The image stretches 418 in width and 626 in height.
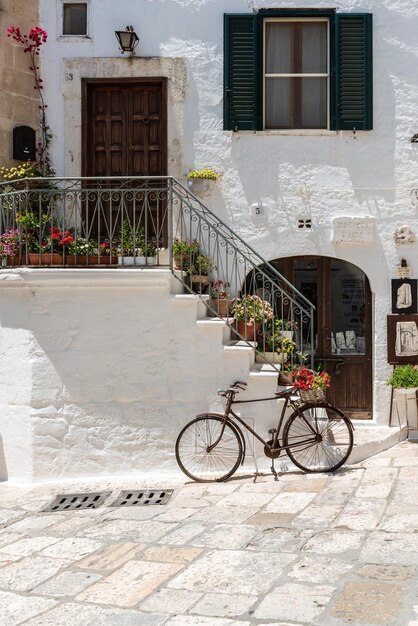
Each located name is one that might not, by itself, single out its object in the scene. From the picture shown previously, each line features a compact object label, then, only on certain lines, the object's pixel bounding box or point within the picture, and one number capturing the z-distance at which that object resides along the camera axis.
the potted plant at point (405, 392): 9.67
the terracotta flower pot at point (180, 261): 9.47
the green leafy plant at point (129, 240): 9.06
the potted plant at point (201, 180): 9.99
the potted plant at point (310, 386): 8.34
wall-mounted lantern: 10.01
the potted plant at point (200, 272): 9.38
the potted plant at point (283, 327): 9.19
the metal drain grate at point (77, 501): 7.76
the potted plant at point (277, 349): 9.02
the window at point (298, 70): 9.95
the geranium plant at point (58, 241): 8.90
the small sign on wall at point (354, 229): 9.92
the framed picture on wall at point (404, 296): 9.95
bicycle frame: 8.27
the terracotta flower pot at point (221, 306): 9.20
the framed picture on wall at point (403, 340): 9.93
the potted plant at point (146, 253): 8.98
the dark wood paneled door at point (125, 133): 10.30
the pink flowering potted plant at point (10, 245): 9.04
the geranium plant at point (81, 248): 9.00
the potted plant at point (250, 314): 9.02
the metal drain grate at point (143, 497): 7.75
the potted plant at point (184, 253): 9.47
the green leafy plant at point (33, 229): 9.01
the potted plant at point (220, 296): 9.21
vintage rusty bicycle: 8.30
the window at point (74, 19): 10.34
